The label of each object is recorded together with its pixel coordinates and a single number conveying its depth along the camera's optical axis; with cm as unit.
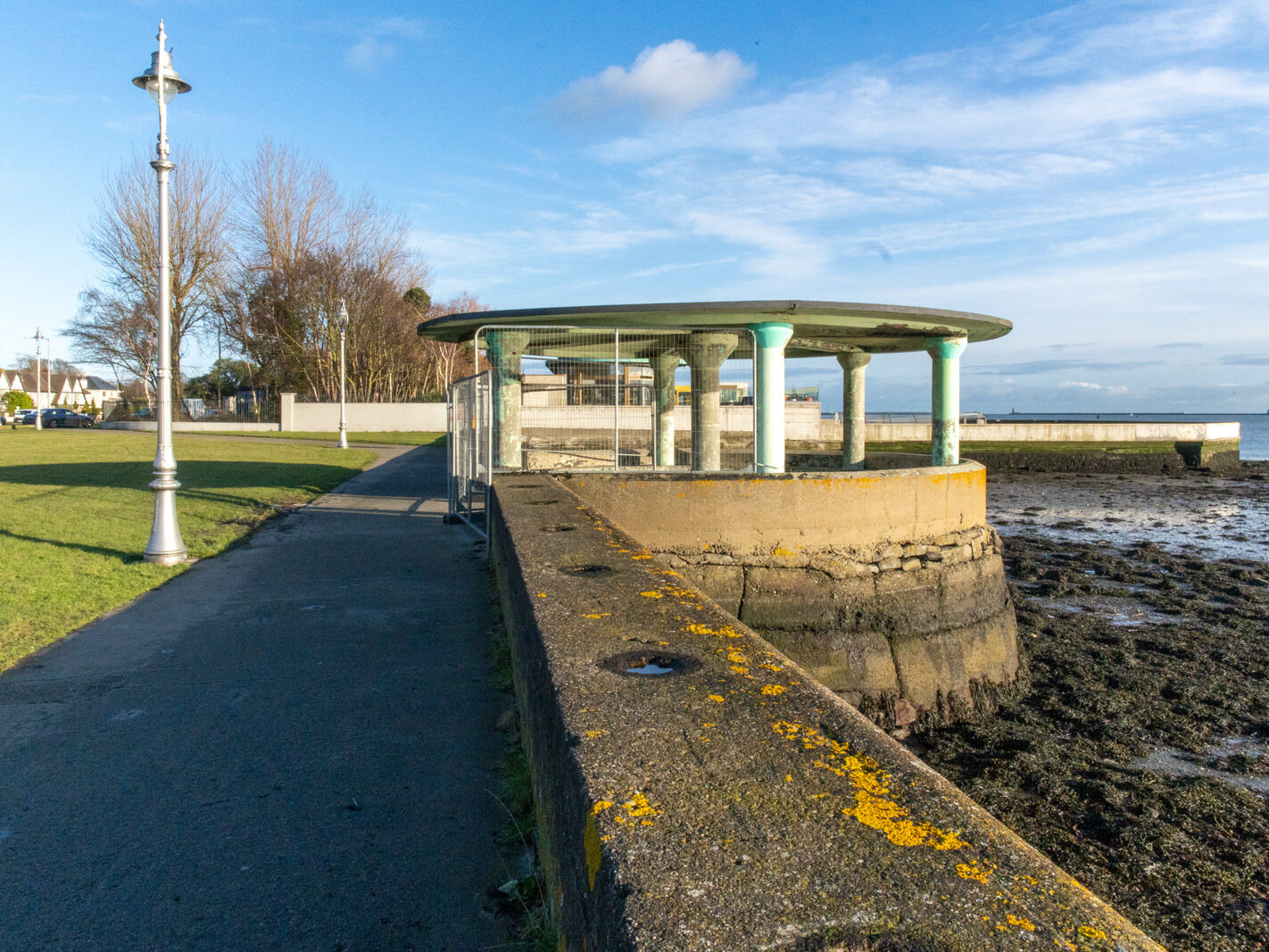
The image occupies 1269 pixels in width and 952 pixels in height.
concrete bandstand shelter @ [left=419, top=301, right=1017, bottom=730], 929
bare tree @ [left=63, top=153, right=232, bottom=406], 4750
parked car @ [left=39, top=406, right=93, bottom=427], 5691
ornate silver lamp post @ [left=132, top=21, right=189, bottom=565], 975
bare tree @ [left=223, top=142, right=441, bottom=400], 5025
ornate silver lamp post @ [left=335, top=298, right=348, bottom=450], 3269
